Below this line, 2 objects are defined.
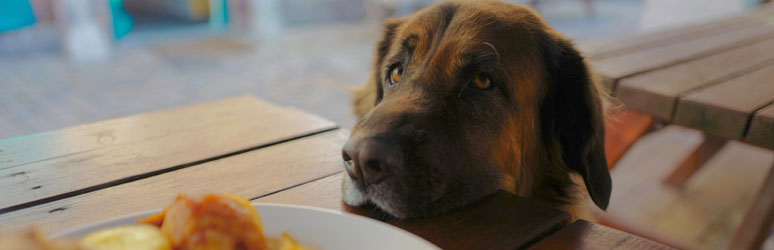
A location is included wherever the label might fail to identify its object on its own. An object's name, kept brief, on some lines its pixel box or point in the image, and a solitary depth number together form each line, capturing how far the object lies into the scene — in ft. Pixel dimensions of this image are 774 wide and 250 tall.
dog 2.81
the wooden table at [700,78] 3.27
